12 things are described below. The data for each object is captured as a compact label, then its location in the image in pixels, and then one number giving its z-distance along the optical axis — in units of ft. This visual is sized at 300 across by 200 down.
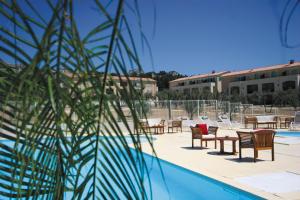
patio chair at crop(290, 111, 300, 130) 55.70
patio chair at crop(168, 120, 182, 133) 58.49
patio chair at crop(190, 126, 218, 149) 34.90
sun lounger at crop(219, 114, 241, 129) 61.77
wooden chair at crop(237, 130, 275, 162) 27.30
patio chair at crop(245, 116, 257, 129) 61.57
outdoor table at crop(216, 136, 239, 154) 30.41
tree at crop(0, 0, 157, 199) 1.81
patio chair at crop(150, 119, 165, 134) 55.80
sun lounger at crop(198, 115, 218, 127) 55.48
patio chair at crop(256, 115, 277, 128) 63.93
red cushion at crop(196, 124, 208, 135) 40.39
